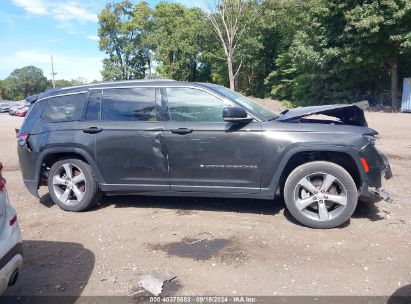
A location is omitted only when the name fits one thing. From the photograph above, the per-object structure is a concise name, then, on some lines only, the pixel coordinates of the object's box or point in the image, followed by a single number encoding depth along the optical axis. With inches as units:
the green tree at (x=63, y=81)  4525.3
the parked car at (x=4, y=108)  2204.2
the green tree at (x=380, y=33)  847.1
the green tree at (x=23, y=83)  4050.2
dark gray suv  181.0
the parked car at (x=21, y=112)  1629.7
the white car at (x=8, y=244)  107.9
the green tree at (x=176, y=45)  1796.3
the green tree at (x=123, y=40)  2156.7
